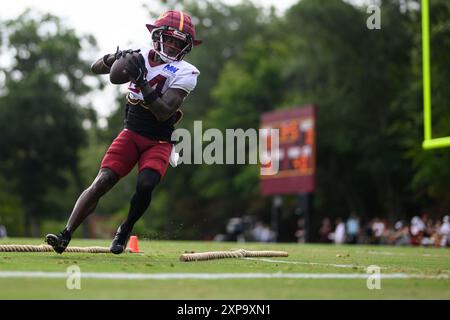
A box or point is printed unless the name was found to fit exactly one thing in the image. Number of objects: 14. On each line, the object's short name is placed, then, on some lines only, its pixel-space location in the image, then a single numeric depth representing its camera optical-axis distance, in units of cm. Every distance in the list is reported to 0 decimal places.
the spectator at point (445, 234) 2675
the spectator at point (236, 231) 4079
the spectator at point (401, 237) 3053
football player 797
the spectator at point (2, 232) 3691
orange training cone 958
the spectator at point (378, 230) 3325
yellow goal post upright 1313
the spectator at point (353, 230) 3375
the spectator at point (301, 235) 3628
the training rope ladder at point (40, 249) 847
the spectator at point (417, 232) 2830
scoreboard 2889
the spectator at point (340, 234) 3312
